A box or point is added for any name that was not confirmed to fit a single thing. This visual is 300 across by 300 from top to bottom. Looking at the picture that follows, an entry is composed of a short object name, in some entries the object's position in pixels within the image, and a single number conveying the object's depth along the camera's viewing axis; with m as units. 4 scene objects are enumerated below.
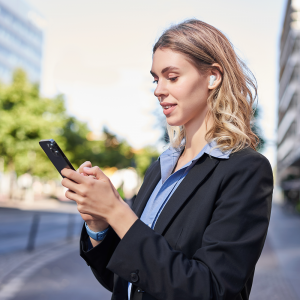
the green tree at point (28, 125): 26.47
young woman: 1.18
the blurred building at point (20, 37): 64.50
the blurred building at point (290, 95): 35.84
